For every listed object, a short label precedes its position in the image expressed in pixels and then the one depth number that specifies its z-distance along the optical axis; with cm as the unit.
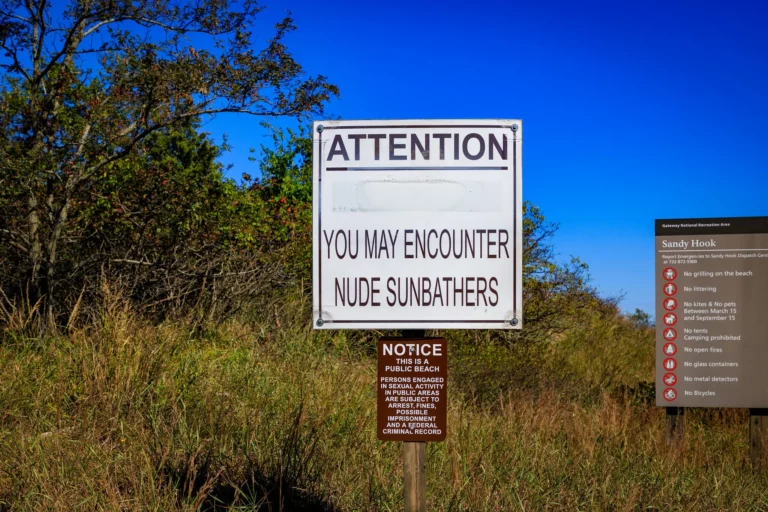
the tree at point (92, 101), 912
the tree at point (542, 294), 1205
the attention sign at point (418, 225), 351
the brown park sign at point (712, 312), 745
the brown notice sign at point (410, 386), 361
